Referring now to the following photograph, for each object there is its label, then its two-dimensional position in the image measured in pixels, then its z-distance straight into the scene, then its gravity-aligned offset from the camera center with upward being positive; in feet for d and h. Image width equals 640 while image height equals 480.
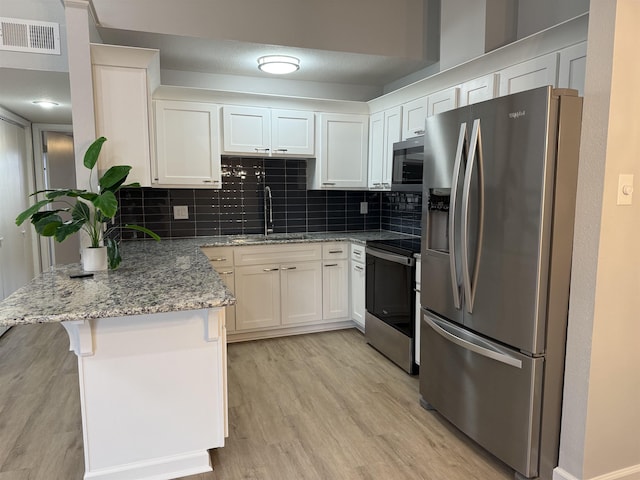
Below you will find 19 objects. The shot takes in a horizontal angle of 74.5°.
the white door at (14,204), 13.30 -0.34
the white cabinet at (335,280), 12.84 -2.58
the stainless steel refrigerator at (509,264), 5.78 -1.00
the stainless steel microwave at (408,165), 10.19 +0.81
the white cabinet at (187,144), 11.37 +1.41
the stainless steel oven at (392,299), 9.82 -2.58
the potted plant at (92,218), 6.93 -0.41
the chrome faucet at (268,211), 13.66 -0.51
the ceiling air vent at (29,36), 10.00 +3.79
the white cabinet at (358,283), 12.31 -2.61
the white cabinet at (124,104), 9.20 +2.03
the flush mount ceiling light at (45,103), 12.98 +2.84
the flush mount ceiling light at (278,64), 11.04 +3.48
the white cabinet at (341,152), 13.10 +1.38
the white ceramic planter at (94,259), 7.75 -1.19
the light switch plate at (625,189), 5.66 +0.12
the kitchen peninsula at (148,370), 5.84 -2.57
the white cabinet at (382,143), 12.05 +1.62
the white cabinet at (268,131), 12.10 +1.90
